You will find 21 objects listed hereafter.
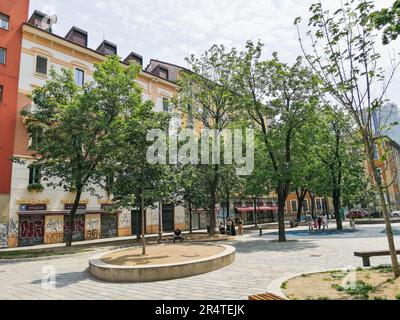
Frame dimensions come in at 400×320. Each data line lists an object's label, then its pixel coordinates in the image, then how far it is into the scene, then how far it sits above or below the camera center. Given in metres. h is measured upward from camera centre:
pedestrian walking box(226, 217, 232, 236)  28.92 -1.37
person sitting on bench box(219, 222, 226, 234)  28.57 -1.54
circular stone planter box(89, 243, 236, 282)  9.82 -1.75
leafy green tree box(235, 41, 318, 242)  21.02 +7.18
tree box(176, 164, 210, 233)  29.09 +1.88
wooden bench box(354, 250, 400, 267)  9.66 -1.38
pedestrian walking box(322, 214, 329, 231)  31.16 -1.25
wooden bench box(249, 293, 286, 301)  5.70 -1.54
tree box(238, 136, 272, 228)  23.06 +2.69
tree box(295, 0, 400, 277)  8.14 +3.60
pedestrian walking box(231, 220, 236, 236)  28.22 -1.67
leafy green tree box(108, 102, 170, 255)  13.95 +1.89
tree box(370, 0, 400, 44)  5.98 +3.59
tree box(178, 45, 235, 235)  25.95 +9.73
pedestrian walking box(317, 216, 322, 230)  31.45 -1.20
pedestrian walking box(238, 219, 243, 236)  29.33 -1.49
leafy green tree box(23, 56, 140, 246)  19.94 +6.22
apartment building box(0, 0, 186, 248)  24.23 +6.46
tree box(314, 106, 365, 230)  29.03 +4.57
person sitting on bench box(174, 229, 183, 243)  22.48 -1.51
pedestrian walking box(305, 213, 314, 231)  31.47 -1.42
